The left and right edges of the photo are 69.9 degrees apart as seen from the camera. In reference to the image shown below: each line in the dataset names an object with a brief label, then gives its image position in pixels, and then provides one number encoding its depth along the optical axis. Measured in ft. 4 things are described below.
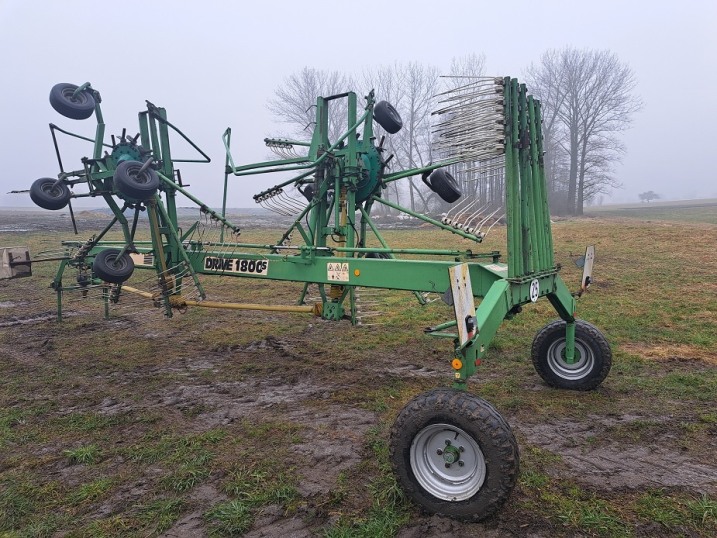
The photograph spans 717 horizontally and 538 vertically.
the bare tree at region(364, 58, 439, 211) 144.25
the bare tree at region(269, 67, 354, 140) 114.11
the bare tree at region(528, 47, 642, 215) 150.61
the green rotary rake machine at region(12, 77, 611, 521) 10.39
